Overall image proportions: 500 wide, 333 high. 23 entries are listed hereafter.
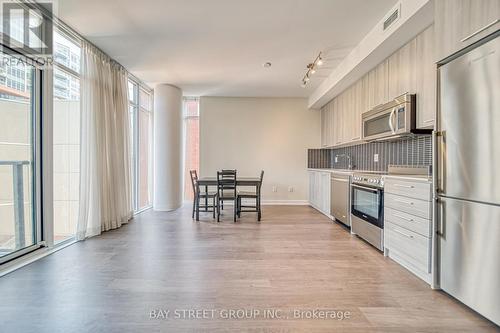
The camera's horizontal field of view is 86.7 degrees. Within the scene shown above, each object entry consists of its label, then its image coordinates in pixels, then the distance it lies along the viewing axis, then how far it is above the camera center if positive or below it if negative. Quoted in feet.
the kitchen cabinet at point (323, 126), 20.53 +2.91
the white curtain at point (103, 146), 11.57 +0.87
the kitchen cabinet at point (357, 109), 13.97 +2.94
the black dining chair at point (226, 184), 15.52 -1.20
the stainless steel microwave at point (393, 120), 9.36 +1.74
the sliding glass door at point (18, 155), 8.48 +0.32
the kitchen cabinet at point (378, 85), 11.30 +3.57
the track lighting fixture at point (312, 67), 12.94 +5.12
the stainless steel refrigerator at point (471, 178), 5.43 -0.34
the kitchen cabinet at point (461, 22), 5.46 +3.19
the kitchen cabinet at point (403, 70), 9.41 +3.51
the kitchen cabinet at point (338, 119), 16.99 +2.95
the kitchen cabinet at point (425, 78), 8.43 +2.82
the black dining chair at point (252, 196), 15.80 -2.01
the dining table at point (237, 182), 15.90 -1.12
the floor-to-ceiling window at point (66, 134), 10.76 +1.28
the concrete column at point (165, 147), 18.45 +1.19
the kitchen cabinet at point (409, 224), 7.43 -1.92
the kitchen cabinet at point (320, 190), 16.70 -1.87
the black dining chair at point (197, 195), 16.06 -1.98
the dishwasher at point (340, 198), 13.35 -1.88
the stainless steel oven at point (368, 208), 10.11 -1.91
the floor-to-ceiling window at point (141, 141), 17.87 +1.63
